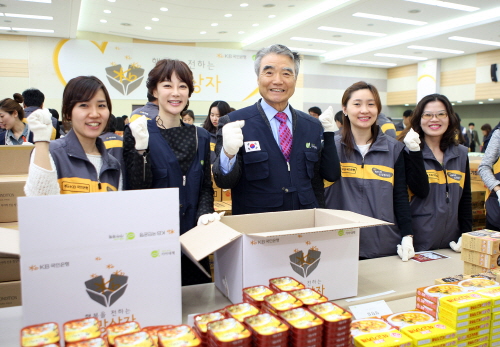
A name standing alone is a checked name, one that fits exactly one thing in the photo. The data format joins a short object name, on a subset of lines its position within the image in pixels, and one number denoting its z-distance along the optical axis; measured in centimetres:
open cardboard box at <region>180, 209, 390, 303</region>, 119
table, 121
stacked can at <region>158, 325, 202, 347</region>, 79
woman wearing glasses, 213
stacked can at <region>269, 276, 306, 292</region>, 107
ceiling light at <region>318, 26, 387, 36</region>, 941
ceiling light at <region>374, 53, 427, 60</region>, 1220
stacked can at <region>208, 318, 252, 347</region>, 78
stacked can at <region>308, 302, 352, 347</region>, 85
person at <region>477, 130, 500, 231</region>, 279
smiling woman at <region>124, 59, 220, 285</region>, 167
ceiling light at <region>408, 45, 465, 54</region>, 1102
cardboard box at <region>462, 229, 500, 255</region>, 144
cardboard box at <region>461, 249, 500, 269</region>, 145
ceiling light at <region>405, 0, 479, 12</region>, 738
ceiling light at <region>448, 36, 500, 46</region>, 982
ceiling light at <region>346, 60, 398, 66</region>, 1349
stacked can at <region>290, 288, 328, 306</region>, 96
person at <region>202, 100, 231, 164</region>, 421
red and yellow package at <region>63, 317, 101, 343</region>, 83
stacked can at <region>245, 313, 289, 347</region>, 79
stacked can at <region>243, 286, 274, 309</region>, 100
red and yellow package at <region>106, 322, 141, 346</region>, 84
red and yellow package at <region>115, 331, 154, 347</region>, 80
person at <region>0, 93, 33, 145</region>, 365
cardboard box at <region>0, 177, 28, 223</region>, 238
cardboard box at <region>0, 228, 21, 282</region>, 97
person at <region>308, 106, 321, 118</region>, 676
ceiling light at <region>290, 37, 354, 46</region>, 1053
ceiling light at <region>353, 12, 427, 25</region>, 820
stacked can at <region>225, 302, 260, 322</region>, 91
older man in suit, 182
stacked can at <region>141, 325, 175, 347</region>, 87
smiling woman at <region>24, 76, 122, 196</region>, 150
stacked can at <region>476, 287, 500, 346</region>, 108
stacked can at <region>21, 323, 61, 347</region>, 79
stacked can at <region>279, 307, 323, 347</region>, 82
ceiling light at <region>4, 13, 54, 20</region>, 780
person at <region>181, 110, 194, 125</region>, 602
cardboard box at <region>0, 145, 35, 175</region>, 257
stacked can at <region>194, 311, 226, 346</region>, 85
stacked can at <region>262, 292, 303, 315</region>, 92
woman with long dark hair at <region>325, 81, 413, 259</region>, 202
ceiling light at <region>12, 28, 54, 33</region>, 900
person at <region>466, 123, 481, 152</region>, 1149
